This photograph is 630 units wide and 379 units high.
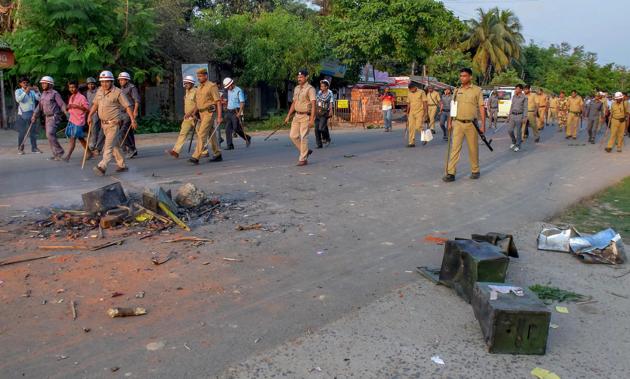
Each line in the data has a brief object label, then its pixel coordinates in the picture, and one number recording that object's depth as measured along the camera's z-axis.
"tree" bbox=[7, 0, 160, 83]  16.52
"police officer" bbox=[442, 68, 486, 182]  10.08
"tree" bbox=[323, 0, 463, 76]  26.61
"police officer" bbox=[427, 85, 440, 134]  18.60
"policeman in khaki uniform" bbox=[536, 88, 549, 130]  21.33
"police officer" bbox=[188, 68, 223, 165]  11.38
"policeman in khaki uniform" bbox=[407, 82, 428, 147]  15.91
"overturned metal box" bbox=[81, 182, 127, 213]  6.62
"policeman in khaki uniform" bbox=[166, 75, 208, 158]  11.44
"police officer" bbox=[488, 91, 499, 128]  21.84
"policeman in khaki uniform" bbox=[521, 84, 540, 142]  18.27
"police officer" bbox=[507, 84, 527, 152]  15.58
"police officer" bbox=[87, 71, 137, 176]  9.97
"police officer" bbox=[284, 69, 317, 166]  11.20
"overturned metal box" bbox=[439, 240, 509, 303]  4.53
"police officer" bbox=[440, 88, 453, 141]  17.33
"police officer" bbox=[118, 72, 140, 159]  11.94
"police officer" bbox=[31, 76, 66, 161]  12.04
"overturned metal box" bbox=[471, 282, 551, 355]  3.68
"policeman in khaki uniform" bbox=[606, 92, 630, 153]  15.46
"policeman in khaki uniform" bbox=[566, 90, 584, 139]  20.06
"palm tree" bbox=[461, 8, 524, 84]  51.50
